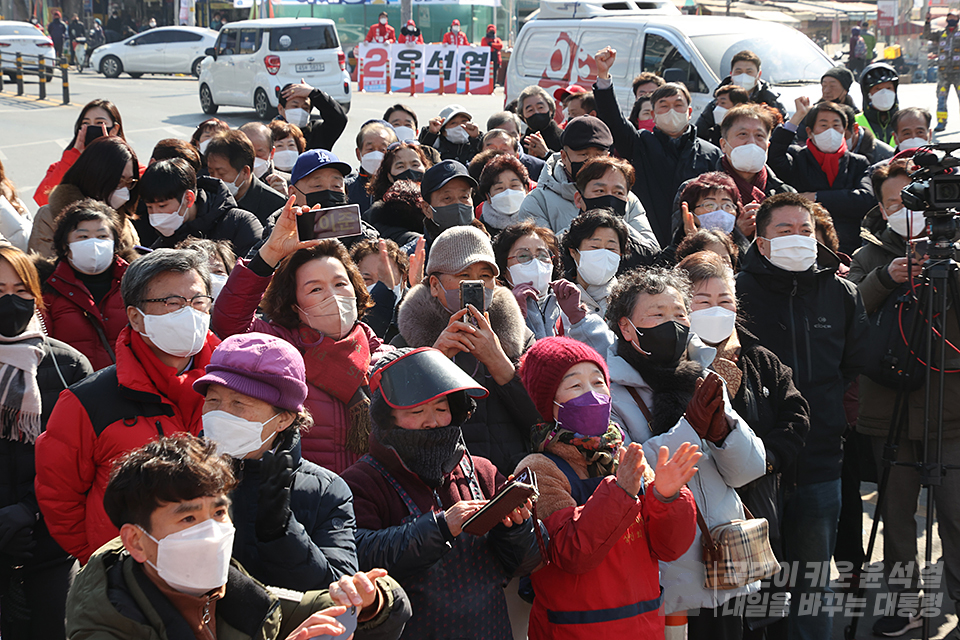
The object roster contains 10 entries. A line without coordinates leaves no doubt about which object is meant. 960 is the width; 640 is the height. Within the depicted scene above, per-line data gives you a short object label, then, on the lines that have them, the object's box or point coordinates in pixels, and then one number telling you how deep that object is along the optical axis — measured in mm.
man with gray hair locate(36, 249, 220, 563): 3088
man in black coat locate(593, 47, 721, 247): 7221
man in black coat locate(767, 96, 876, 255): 7387
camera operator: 4805
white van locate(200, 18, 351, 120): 21141
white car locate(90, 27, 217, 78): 31109
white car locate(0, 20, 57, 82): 27734
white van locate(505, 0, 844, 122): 11766
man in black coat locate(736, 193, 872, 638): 4410
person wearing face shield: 2836
